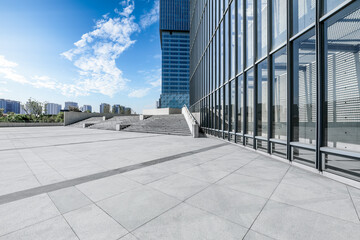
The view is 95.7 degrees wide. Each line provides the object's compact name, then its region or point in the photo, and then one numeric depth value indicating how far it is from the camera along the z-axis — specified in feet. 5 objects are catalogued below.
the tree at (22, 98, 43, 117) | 195.88
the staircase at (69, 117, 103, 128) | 115.30
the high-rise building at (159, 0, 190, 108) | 405.59
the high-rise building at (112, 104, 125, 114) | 335.38
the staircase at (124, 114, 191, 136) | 64.49
